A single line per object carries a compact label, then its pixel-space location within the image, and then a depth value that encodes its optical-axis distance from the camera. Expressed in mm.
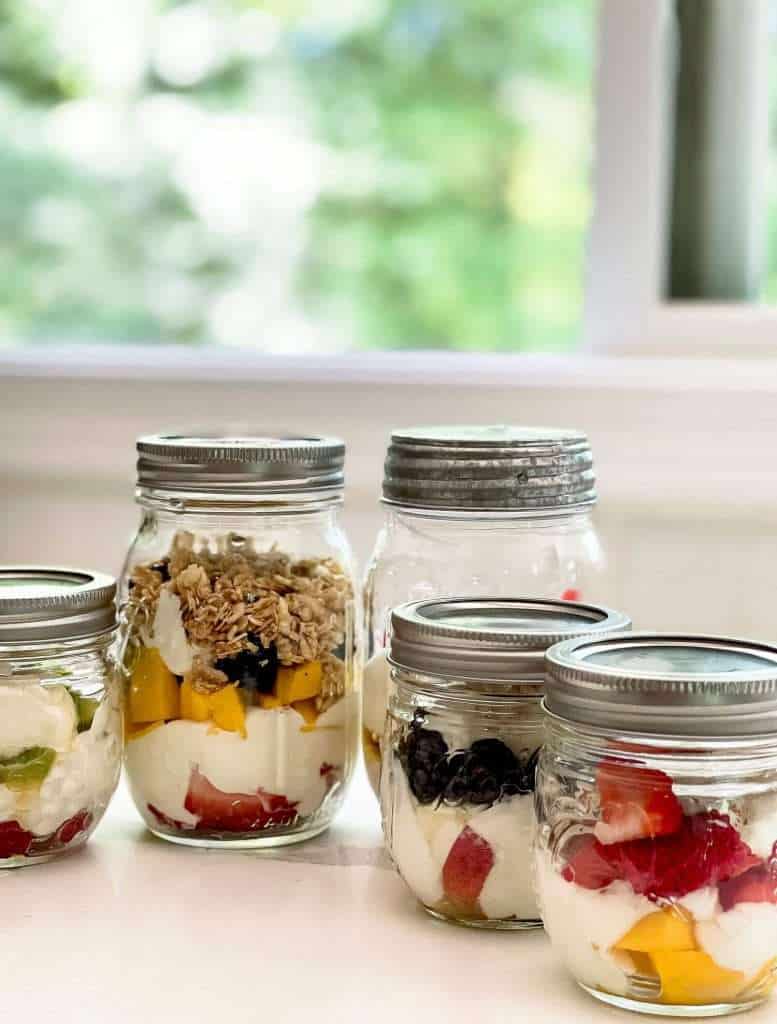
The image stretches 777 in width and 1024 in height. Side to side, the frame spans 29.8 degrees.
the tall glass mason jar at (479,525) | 885
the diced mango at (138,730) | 883
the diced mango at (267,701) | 864
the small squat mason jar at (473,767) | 740
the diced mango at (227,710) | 854
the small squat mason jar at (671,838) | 631
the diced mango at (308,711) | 883
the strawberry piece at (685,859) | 627
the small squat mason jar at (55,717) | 809
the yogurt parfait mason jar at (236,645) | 854
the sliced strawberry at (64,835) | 843
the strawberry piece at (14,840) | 830
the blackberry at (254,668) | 848
